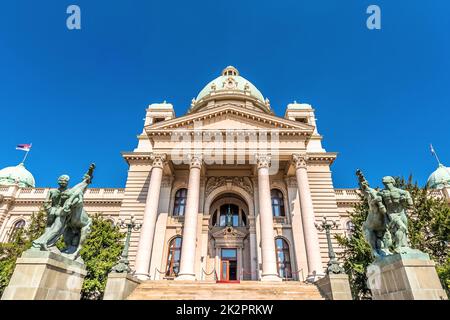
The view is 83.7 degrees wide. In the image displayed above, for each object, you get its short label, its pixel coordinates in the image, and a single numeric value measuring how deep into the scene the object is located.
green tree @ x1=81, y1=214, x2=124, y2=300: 14.52
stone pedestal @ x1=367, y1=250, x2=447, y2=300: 6.27
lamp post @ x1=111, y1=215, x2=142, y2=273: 11.32
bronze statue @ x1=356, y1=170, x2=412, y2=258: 7.22
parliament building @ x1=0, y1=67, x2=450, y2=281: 18.95
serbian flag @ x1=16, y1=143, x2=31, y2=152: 33.65
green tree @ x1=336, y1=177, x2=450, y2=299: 14.93
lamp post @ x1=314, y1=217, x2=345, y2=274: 11.41
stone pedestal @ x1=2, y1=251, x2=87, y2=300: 6.33
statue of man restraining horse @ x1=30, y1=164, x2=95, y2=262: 7.49
